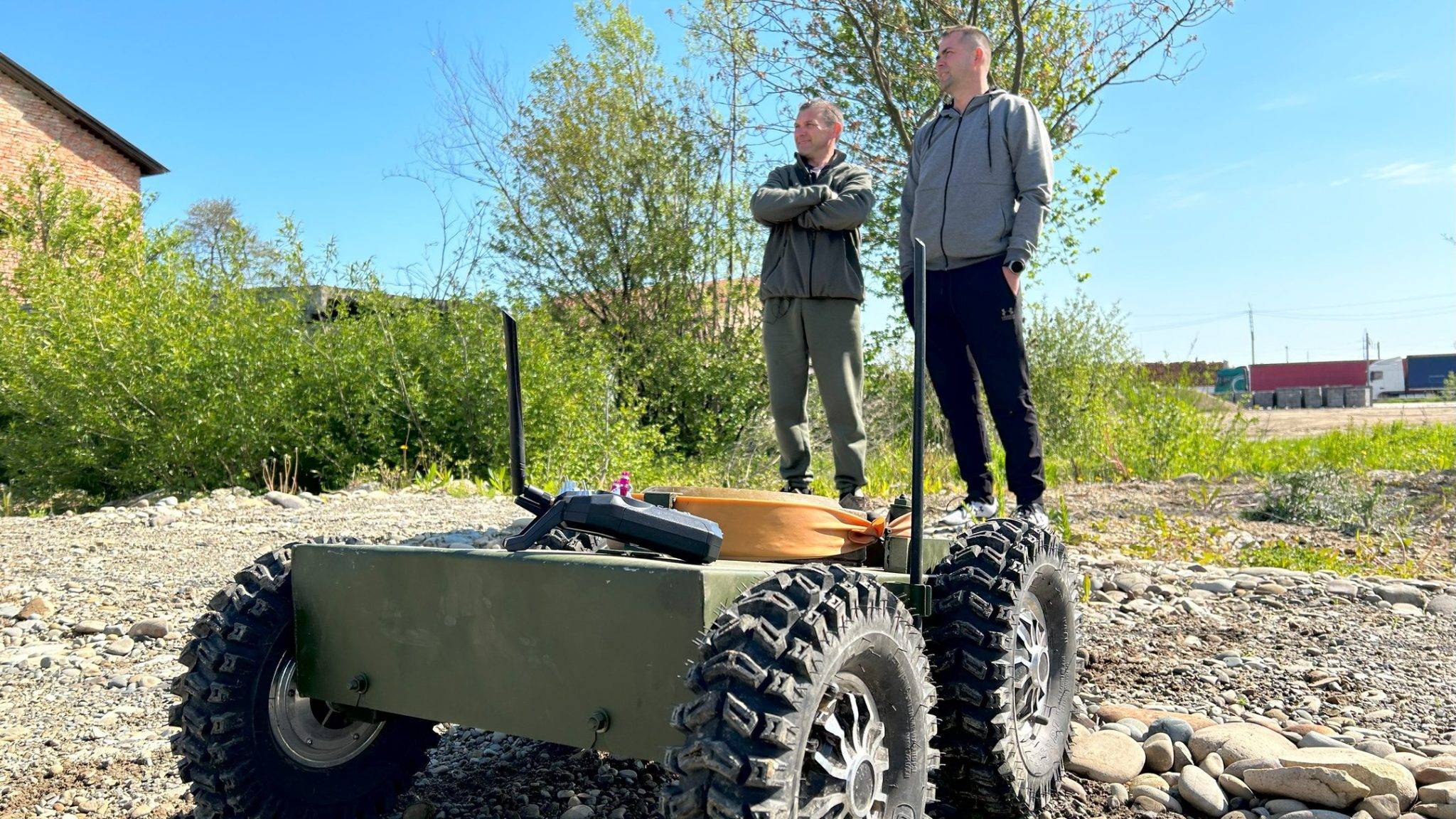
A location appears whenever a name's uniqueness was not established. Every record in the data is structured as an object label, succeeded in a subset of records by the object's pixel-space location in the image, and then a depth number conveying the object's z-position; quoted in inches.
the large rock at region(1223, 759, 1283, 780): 93.0
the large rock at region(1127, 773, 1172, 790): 94.4
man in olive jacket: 157.4
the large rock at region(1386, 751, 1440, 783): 93.1
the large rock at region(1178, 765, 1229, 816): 89.7
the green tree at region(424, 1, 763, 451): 498.6
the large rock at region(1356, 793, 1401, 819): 86.2
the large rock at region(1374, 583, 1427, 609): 165.8
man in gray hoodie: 144.4
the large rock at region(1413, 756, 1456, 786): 91.0
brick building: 869.2
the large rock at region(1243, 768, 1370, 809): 88.5
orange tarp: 81.0
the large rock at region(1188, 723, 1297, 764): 97.7
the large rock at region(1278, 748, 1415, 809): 88.3
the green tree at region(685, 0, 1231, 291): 328.8
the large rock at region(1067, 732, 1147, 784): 96.2
